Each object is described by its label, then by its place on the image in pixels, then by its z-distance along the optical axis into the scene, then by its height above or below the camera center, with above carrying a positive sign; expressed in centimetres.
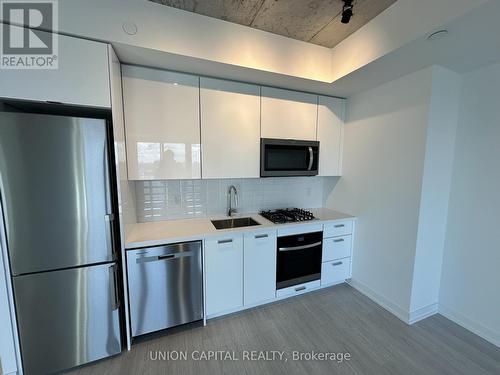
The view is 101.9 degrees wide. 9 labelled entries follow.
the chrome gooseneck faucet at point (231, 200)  247 -41
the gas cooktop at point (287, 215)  226 -57
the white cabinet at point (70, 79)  123 +55
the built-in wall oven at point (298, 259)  218 -102
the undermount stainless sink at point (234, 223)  227 -64
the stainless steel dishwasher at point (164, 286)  163 -100
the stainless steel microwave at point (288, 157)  224 +11
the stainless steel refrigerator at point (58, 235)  125 -46
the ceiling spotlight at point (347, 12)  144 +110
